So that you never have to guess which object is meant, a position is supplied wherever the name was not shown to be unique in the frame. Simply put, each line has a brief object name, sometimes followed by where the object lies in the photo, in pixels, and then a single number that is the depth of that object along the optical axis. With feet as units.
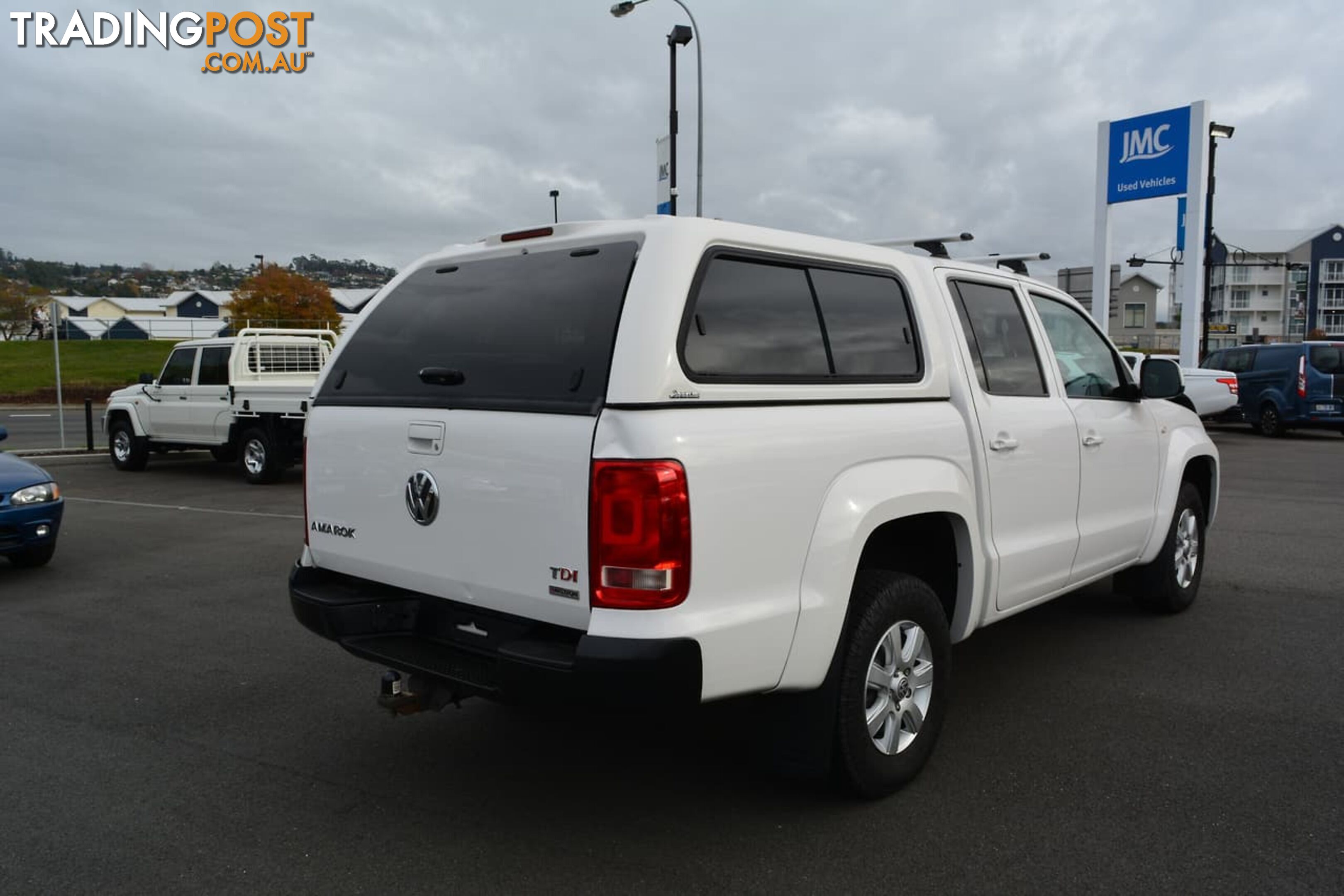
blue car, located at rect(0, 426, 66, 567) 23.27
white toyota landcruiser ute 43.65
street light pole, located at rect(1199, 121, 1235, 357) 85.66
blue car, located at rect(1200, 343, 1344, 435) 61.77
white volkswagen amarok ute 9.30
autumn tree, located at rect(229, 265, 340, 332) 163.53
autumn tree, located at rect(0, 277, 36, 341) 232.73
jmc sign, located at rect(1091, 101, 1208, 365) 72.28
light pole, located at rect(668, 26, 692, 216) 51.55
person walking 237.66
